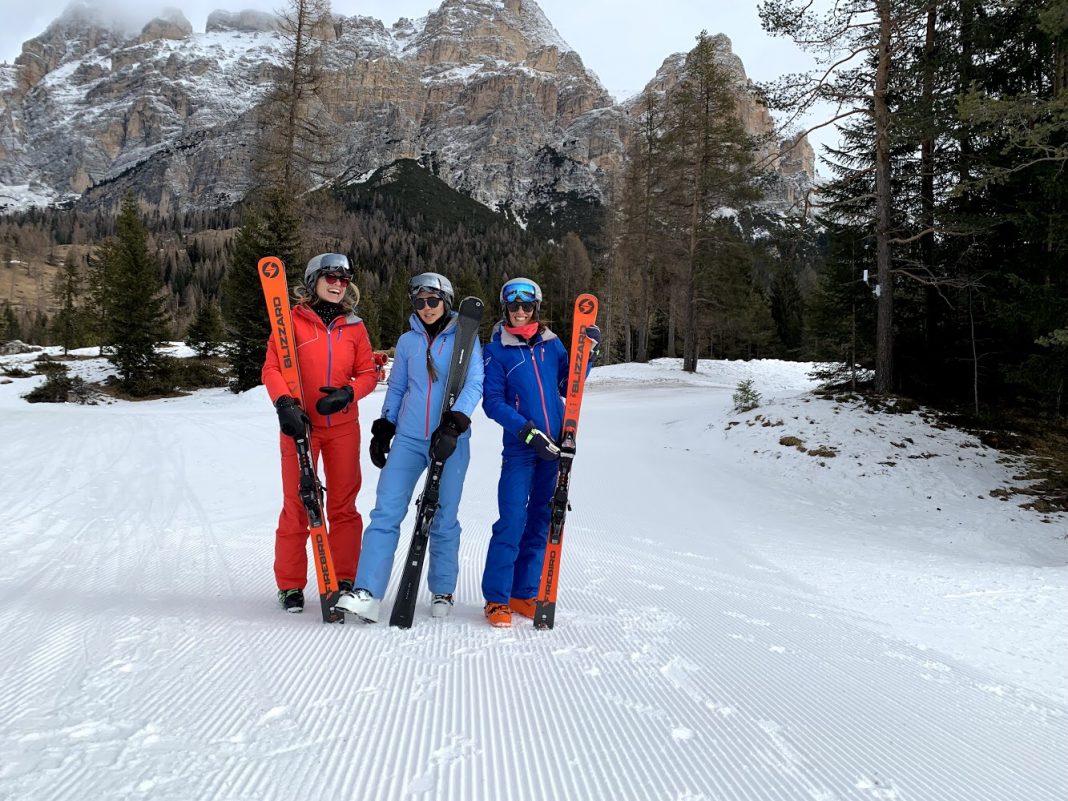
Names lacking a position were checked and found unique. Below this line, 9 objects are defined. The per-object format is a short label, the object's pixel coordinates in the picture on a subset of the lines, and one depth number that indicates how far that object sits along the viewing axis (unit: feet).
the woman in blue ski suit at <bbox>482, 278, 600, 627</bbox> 11.29
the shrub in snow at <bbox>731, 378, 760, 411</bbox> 43.77
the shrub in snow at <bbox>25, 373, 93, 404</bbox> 64.59
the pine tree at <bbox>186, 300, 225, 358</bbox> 113.91
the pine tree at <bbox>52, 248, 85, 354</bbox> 153.69
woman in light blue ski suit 10.46
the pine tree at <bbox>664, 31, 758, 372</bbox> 76.59
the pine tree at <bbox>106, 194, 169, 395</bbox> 79.71
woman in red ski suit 10.96
